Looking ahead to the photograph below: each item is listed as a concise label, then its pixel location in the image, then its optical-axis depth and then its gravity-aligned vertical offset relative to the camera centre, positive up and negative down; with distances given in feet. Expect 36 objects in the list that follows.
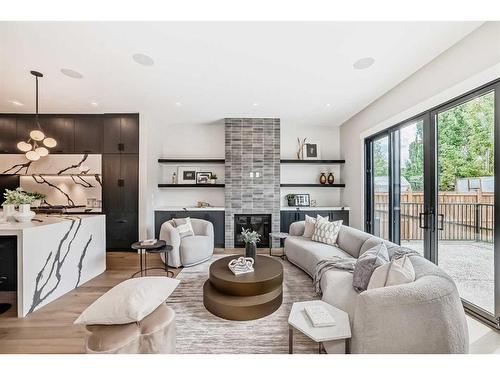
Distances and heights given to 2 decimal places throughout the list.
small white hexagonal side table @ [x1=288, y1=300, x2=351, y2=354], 4.39 -3.05
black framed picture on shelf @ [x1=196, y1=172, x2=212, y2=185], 16.70 +0.96
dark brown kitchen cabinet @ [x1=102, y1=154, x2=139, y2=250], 14.37 -0.58
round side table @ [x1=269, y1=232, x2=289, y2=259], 12.82 -2.90
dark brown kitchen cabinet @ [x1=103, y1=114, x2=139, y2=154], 14.49 +3.83
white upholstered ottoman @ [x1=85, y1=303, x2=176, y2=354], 3.64 -2.67
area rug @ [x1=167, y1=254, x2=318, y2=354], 5.58 -4.21
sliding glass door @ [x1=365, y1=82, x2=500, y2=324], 6.45 -0.16
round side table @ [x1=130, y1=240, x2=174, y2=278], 9.86 -2.83
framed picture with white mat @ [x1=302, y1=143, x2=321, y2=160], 17.25 +3.06
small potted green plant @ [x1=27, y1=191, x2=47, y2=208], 13.79 -0.83
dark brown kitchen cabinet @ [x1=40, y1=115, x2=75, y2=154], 14.61 +4.19
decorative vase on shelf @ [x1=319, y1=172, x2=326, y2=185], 17.04 +0.74
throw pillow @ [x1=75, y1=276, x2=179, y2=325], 3.84 -2.17
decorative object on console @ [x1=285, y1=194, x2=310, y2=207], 16.70 -0.93
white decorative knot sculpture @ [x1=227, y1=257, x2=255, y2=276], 7.64 -2.90
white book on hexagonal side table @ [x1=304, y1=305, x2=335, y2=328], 4.63 -2.94
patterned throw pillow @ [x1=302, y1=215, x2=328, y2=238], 12.25 -2.25
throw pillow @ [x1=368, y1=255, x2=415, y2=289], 5.05 -2.15
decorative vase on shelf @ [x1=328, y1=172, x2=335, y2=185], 17.04 +0.78
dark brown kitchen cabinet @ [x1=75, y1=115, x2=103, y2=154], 14.61 +3.90
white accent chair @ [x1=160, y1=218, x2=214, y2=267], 11.16 -3.20
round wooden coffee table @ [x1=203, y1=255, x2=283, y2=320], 6.60 -3.61
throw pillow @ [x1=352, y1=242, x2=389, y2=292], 6.17 -2.36
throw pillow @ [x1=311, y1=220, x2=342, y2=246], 11.14 -2.37
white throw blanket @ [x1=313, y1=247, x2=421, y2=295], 7.98 -3.00
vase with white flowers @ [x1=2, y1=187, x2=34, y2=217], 8.84 -0.49
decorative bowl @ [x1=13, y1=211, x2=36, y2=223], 8.68 -1.10
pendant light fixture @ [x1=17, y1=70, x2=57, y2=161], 10.06 +2.04
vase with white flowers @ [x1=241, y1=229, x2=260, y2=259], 8.79 -2.35
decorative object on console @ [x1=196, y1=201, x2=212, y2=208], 16.37 -1.19
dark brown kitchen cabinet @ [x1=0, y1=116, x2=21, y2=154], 14.42 +3.67
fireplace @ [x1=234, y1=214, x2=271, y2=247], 15.81 -2.66
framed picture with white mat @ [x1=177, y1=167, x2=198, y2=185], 16.88 +1.06
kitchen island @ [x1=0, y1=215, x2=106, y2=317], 7.22 -2.60
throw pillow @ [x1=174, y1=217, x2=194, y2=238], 12.27 -2.25
